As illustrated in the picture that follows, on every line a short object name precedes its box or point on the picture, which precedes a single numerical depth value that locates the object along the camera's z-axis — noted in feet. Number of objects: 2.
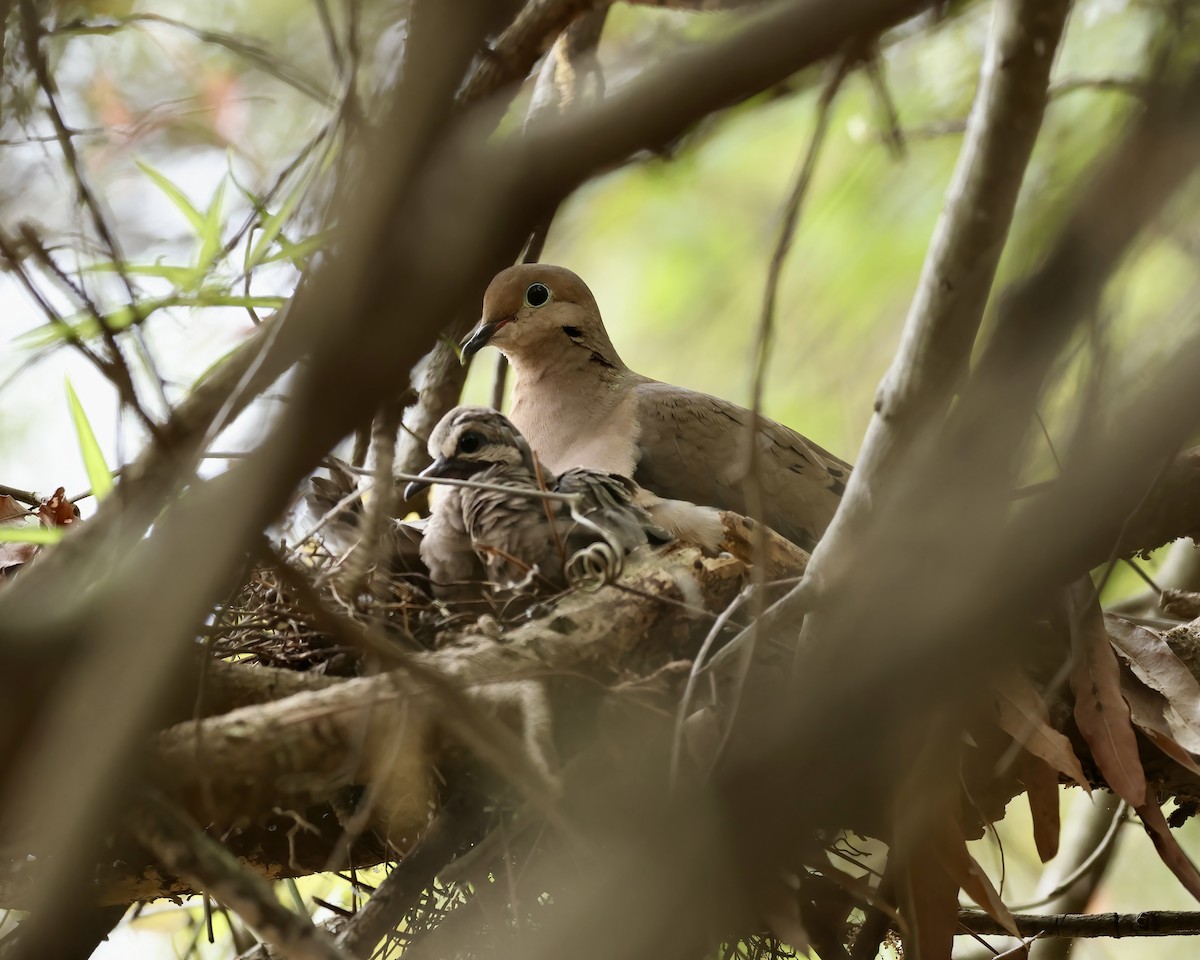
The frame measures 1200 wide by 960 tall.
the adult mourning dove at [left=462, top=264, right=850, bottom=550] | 20.13
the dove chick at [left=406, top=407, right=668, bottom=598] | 15.85
